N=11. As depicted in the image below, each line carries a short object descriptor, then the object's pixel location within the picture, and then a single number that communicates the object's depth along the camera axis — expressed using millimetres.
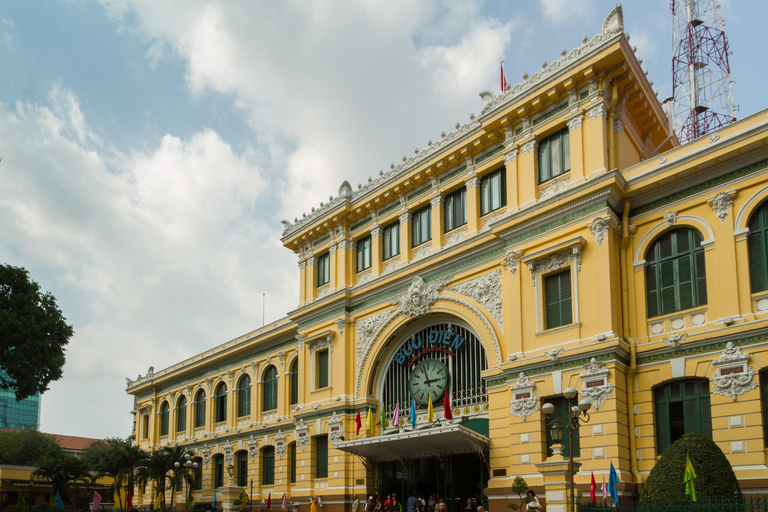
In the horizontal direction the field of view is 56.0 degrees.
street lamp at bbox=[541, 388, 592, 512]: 17891
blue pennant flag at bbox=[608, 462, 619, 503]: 20133
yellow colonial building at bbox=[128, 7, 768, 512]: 20969
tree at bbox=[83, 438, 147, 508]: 43469
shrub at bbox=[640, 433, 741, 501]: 15734
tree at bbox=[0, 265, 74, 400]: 34000
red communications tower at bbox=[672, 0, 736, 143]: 36500
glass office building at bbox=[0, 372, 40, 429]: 160875
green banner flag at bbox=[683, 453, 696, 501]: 15703
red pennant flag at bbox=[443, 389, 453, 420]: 26672
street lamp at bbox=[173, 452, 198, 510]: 37781
